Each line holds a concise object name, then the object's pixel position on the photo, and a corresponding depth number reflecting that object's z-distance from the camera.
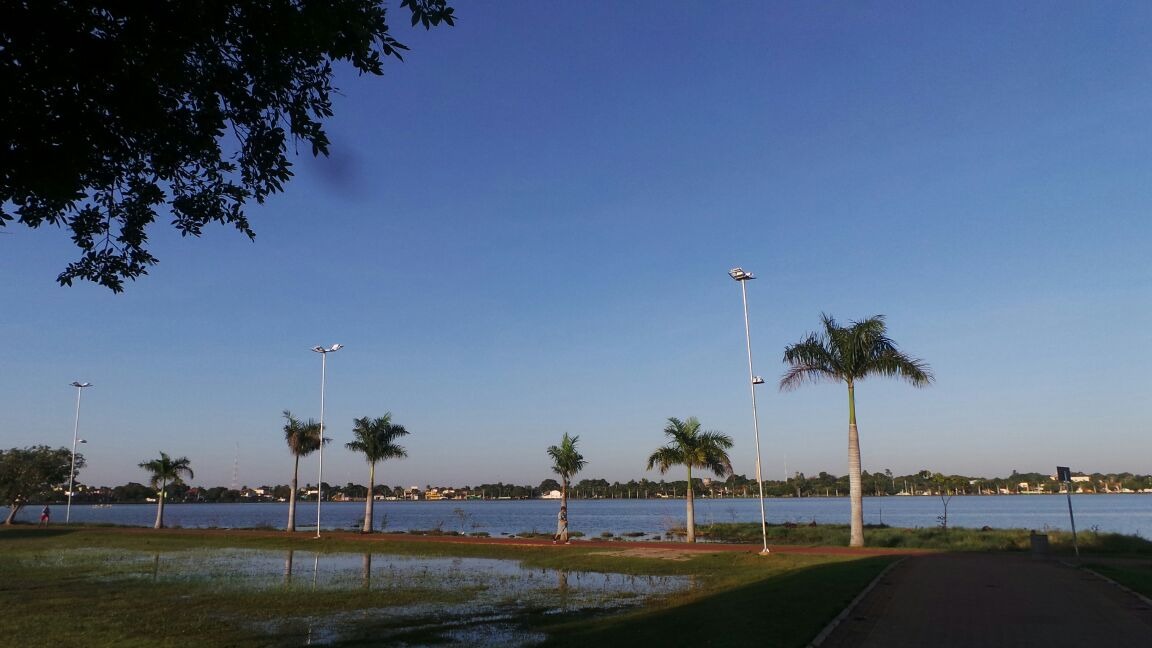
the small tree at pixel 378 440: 51.25
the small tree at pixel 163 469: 61.48
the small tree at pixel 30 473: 67.75
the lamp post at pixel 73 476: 71.50
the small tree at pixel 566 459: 42.34
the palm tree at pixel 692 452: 38.47
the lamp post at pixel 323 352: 50.58
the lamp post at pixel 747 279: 33.00
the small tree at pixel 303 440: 53.09
